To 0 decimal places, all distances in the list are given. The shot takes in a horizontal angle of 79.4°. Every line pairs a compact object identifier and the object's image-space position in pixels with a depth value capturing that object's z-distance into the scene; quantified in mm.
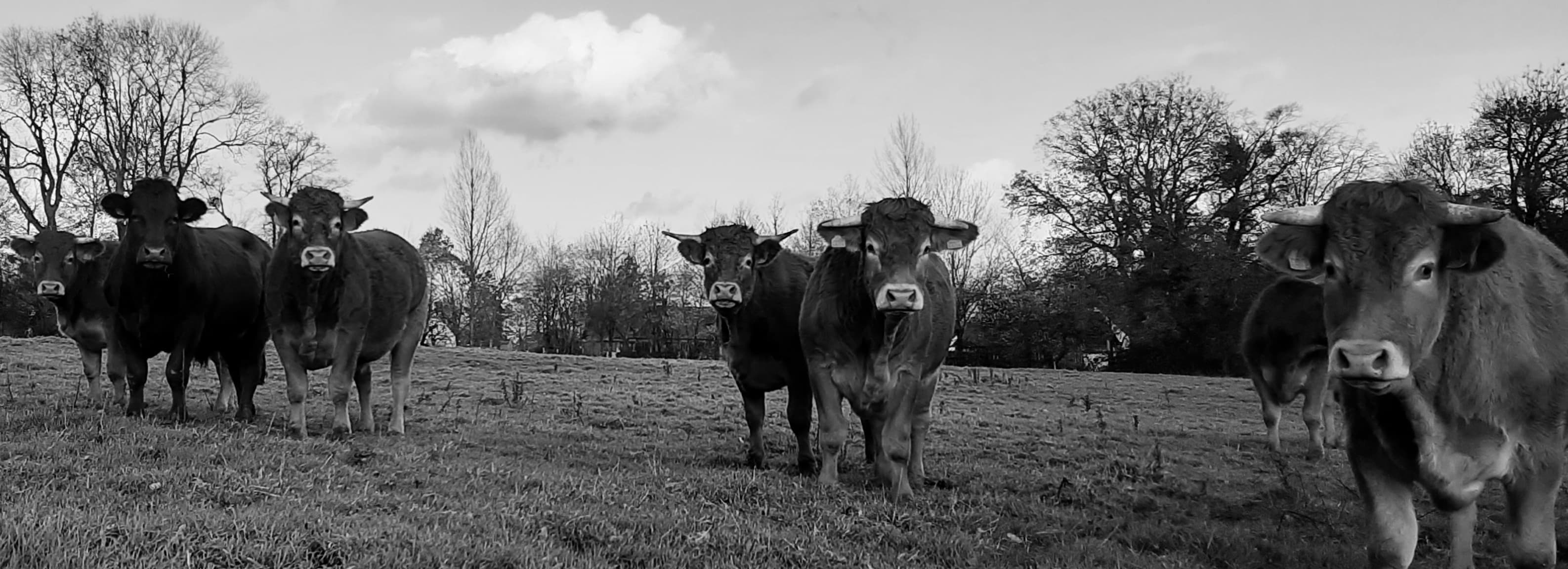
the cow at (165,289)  9367
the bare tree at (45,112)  33250
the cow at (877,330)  7770
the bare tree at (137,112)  34219
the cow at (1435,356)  4914
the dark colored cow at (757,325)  9555
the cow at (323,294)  9109
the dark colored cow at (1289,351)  12320
